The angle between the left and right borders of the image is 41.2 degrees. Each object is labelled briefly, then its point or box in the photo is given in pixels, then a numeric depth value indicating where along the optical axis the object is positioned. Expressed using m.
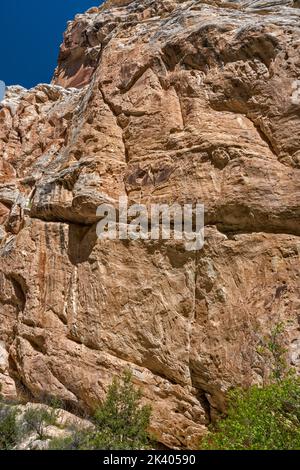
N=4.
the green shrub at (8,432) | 10.18
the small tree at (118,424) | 9.41
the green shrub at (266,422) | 8.11
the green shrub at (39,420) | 10.62
